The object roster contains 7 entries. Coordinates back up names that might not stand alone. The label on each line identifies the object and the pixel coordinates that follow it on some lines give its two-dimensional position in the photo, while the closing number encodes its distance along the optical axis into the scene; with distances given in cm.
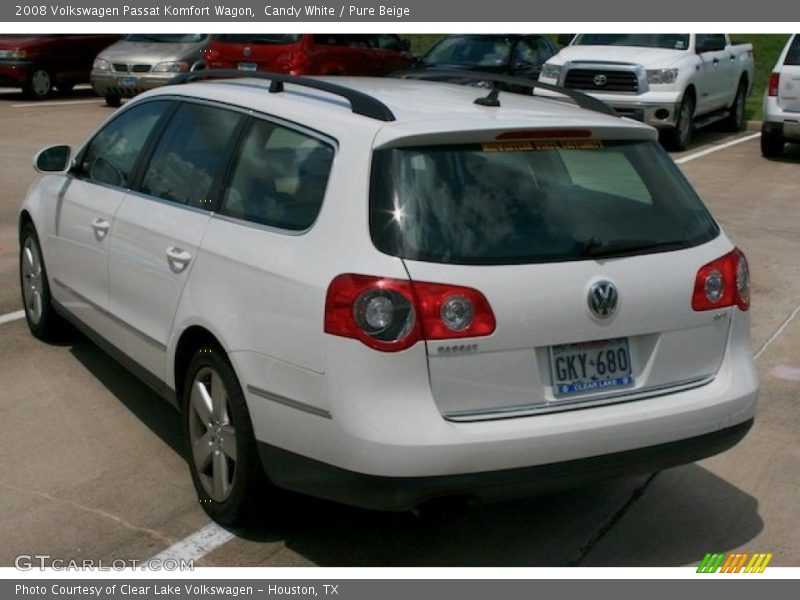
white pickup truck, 1683
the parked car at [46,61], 2358
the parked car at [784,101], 1594
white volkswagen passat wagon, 427
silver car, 2125
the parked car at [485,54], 1886
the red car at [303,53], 1895
